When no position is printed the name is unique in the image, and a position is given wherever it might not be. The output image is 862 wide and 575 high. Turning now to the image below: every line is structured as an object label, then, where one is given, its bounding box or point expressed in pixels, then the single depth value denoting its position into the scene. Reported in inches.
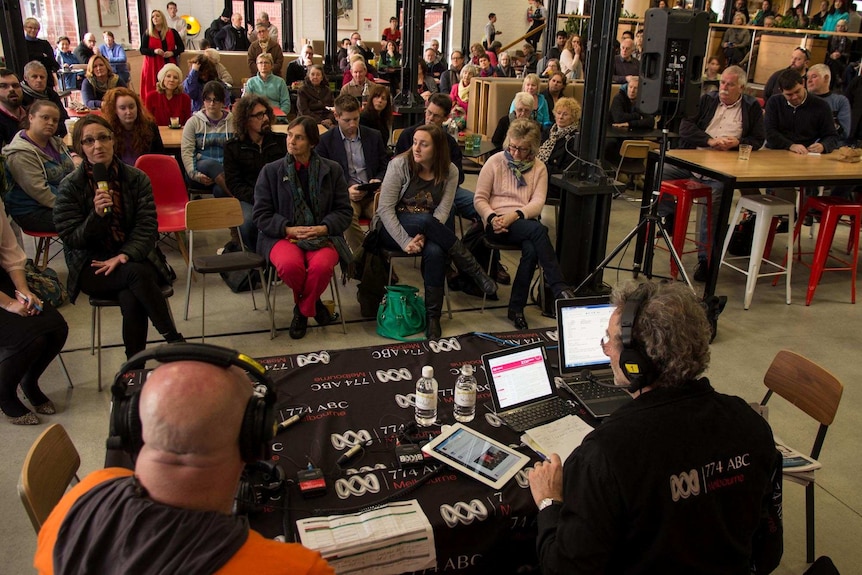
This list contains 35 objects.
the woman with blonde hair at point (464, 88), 364.2
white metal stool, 191.0
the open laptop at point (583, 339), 99.0
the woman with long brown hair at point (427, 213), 168.9
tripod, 171.9
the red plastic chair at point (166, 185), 194.2
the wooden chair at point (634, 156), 287.9
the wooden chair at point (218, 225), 159.5
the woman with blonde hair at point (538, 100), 266.7
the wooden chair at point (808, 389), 94.7
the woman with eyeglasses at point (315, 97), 301.4
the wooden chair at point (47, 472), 68.7
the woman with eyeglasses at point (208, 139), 207.2
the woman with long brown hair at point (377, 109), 225.8
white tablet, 78.0
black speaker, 174.4
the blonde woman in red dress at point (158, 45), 354.6
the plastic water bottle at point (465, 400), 88.4
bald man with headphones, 44.6
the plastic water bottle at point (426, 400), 87.2
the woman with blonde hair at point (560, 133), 223.1
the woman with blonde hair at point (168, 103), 253.4
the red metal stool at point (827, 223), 196.4
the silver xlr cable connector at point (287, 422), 85.8
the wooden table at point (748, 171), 182.2
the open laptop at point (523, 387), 90.0
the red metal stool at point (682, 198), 204.5
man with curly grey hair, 60.7
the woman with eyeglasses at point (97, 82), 267.9
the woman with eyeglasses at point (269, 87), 287.6
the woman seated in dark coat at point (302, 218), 162.6
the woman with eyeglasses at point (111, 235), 139.3
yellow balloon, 649.0
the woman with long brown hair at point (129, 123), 192.5
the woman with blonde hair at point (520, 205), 174.7
